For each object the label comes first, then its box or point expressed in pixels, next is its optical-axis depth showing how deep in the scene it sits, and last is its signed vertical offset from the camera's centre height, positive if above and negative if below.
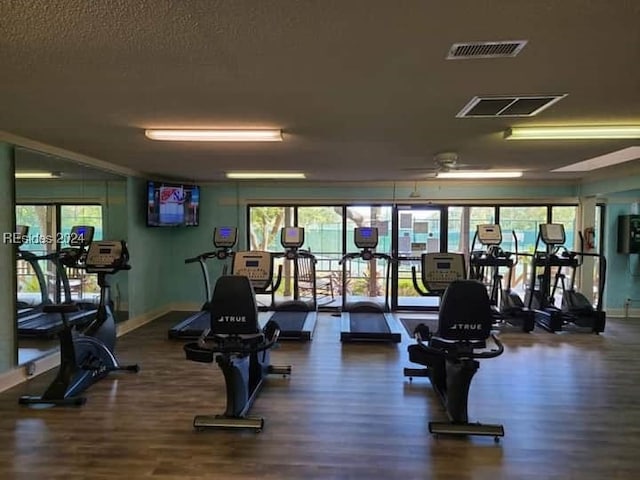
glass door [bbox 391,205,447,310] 8.11 -0.10
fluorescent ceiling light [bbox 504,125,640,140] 3.71 +0.94
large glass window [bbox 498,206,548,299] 8.03 +0.13
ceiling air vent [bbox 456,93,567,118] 2.86 +0.94
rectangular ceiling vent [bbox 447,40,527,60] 2.02 +0.93
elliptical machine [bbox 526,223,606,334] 6.50 -1.04
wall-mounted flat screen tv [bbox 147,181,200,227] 6.97 +0.46
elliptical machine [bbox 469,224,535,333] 6.67 -0.75
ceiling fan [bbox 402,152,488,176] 4.93 +0.97
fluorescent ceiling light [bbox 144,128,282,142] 3.87 +0.92
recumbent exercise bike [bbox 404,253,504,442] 3.24 -0.89
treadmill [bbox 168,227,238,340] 6.04 -1.24
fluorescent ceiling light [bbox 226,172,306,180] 6.93 +0.98
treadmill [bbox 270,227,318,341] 6.03 -1.33
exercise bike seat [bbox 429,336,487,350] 3.37 -0.89
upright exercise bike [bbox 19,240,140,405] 3.81 -1.19
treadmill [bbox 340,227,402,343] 5.90 -1.41
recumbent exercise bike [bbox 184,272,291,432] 3.34 -0.94
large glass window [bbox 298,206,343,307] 8.23 -0.15
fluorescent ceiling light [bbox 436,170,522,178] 6.71 +1.01
